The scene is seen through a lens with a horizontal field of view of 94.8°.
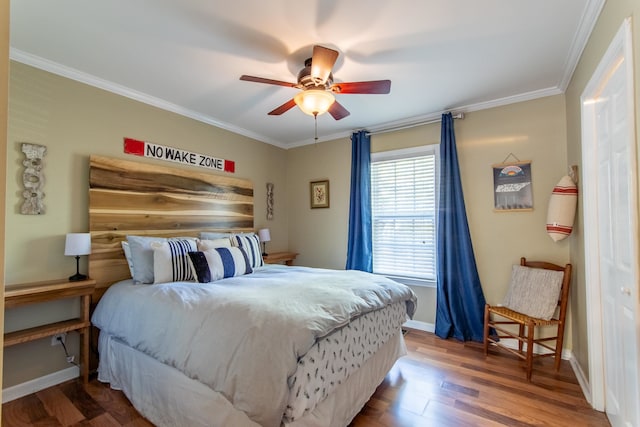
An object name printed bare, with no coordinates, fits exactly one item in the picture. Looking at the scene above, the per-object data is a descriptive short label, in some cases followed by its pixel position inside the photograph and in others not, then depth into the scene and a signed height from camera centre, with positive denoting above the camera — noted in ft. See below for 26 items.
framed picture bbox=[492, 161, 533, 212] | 9.73 +1.03
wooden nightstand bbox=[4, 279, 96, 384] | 6.63 -1.96
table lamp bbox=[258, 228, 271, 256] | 13.00 -0.77
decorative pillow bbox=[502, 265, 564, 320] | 8.52 -2.24
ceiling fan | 6.71 +3.12
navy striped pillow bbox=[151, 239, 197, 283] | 8.00 -1.25
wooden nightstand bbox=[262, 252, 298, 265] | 12.79 -1.81
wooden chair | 8.12 -3.23
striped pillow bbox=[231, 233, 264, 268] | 10.21 -1.01
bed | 4.76 -2.22
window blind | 11.64 +0.18
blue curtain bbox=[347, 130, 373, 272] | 12.63 +0.37
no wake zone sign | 9.49 +2.27
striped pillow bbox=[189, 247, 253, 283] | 8.24 -1.35
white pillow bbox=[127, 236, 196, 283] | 8.16 -1.18
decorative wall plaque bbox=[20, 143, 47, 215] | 7.33 +0.97
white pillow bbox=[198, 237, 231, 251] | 9.30 -0.84
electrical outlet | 7.88 -3.26
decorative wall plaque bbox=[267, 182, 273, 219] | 14.43 +0.87
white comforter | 4.62 -2.01
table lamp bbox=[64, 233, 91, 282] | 7.50 -0.71
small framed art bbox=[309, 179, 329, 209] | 14.11 +1.18
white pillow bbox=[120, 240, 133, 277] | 8.38 -1.02
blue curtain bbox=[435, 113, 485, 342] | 10.36 -1.68
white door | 4.68 -0.08
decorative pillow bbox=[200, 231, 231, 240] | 10.64 -0.64
